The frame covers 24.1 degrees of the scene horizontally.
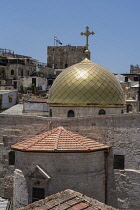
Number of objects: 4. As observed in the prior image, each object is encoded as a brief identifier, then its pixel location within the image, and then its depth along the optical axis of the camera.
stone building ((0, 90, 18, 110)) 39.75
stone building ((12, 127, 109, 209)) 14.57
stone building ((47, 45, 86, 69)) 68.44
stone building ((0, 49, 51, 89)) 54.41
